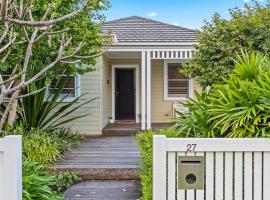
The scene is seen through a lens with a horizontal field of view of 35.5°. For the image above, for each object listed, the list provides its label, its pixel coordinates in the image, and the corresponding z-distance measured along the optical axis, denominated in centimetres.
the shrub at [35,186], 520
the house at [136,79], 1429
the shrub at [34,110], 1075
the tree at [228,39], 1037
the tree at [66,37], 943
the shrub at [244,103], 454
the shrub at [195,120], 540
